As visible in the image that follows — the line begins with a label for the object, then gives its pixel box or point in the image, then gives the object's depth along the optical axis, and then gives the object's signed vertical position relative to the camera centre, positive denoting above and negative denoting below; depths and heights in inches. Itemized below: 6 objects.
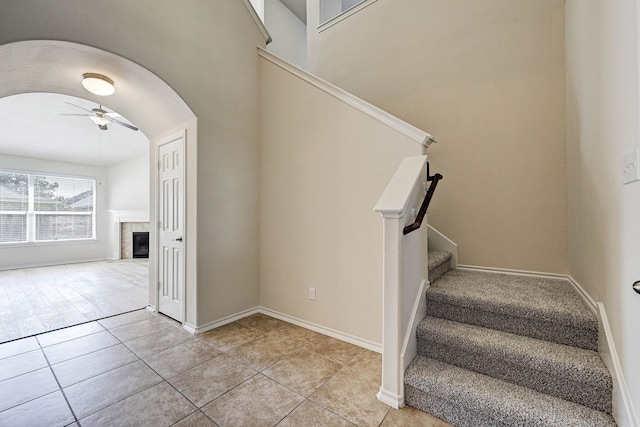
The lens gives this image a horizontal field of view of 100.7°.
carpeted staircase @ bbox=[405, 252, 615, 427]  52.6 -33.5
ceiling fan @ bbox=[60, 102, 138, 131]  146.5 +55.5
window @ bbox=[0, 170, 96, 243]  250.7 +8.1
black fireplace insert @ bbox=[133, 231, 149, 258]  300.4 -33.0
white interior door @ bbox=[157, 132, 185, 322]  113.3 -5.0
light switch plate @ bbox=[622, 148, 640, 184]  40.9 +7.6
